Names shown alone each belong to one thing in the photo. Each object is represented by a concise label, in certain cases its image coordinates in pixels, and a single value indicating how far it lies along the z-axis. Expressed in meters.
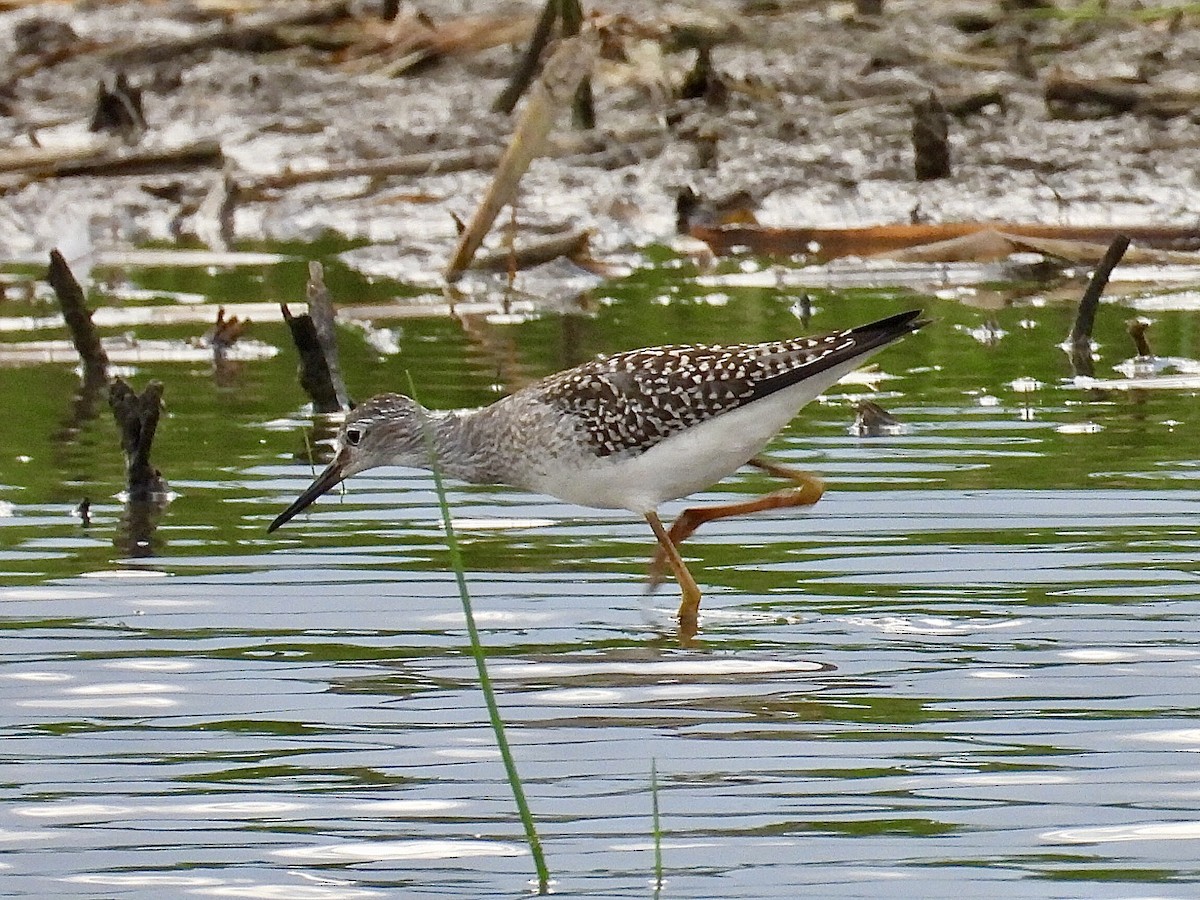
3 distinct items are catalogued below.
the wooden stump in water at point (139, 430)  8.95
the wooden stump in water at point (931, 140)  15.57
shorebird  8.20
